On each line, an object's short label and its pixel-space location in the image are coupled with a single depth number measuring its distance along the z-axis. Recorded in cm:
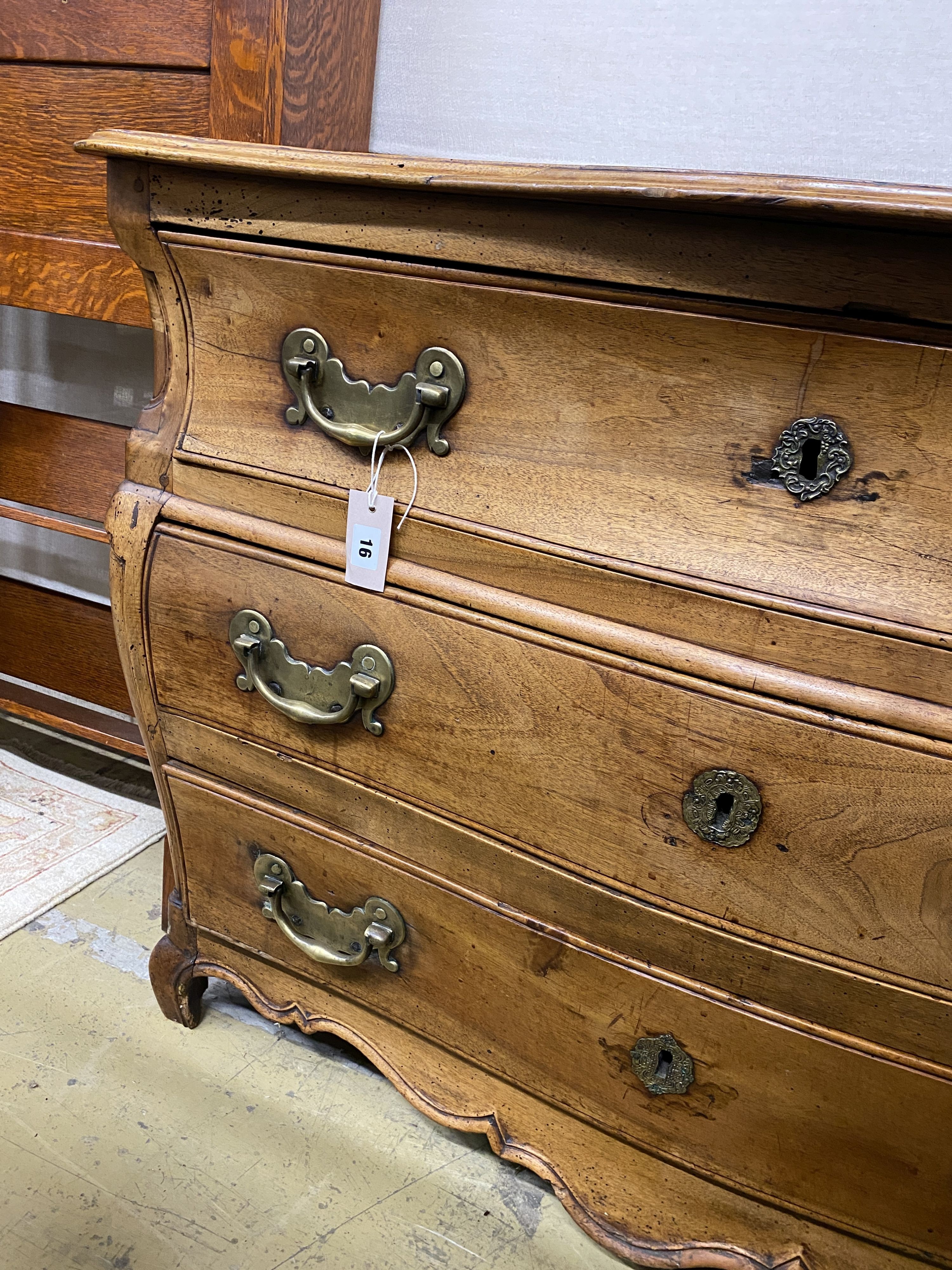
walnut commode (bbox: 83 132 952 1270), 64
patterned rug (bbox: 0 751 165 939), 138
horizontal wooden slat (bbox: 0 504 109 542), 145
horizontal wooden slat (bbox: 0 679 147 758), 155
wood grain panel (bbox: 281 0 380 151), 119
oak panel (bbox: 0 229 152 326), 132
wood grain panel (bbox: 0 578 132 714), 168
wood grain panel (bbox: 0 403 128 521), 151
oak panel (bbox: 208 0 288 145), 115
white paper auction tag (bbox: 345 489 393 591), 81
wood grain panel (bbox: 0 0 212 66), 120
